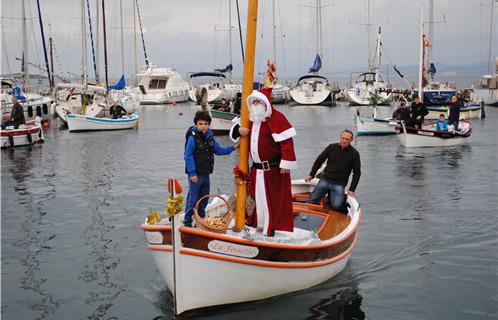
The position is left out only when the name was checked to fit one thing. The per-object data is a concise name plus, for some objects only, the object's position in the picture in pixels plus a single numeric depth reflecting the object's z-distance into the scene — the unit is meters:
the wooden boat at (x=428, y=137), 23.25
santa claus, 7.03
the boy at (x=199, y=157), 7.83
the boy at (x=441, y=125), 24.15
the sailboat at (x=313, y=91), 60.97
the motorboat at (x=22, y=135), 24.81
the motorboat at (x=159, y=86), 67.50
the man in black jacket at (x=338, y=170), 9.45
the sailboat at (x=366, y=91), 55.80
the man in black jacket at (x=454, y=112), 23.30
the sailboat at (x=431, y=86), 46.36
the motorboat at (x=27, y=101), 35.62
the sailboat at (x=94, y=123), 32.53
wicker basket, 6.78
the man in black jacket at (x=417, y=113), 22.98
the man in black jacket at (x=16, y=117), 25.25
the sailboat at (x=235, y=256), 6.59
